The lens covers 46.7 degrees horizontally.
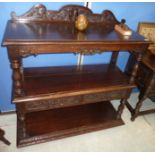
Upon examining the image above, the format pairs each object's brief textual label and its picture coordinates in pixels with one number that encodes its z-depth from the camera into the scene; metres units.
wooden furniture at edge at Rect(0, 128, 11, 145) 1.46
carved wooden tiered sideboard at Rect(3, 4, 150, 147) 1.18
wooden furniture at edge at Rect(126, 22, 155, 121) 1.76
